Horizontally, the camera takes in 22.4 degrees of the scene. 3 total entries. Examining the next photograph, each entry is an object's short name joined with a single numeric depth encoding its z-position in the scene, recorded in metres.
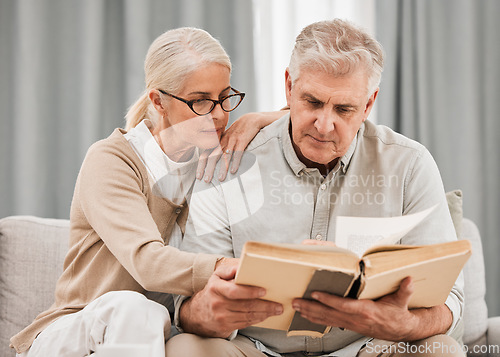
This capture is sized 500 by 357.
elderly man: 1.93
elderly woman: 1.93
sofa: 2.27
